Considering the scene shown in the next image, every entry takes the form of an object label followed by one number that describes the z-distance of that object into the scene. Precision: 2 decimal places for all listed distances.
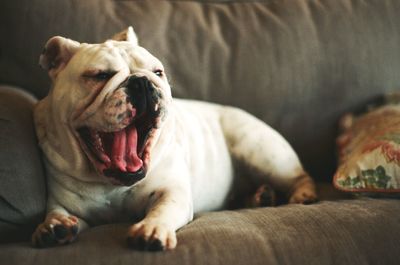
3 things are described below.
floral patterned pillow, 1.31
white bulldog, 1.11
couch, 1.65
